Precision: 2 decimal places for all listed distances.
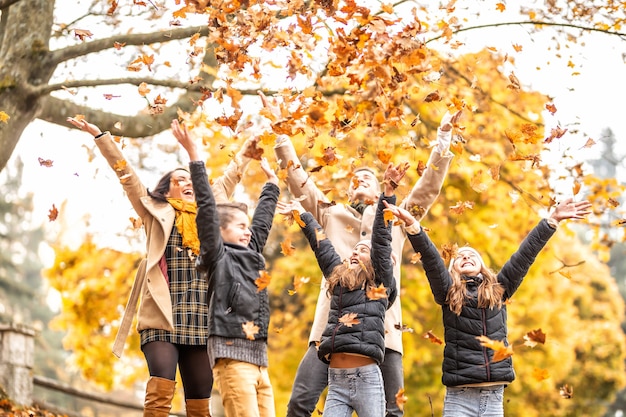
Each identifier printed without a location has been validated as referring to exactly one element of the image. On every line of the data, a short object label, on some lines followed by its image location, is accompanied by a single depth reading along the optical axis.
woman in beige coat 5.00
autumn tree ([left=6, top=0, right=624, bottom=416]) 5.60
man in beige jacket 5.36
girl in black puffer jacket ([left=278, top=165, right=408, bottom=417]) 4.90
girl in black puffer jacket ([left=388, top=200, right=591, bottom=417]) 5.11
